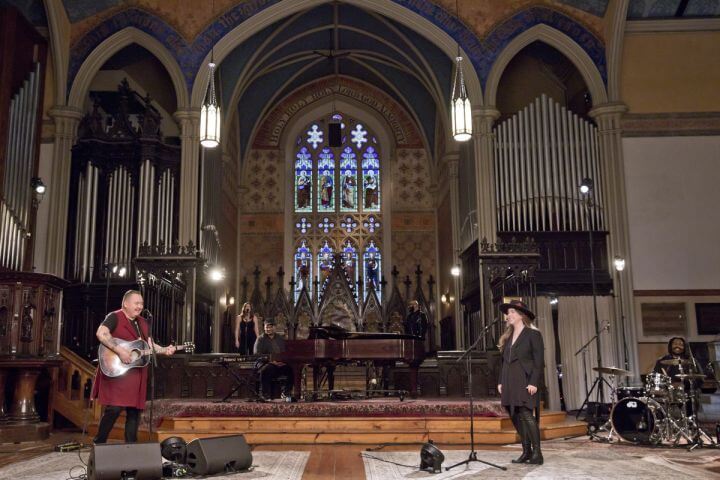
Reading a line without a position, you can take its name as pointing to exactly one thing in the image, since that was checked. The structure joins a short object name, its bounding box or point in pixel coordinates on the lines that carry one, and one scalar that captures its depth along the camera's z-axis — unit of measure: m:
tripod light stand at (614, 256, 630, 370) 13.59
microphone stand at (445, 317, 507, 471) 6.33
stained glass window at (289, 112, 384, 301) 22.61
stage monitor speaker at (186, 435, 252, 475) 5.78
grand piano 10.05
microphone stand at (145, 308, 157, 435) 6.22
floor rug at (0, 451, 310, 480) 5.95
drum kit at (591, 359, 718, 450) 8.24
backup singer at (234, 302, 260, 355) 12.91
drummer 8.76
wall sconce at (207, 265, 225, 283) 16.20
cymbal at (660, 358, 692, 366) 8.70
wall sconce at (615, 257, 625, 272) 13.96
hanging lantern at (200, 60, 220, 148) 9.91
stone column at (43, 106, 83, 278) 14.45
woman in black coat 6.67
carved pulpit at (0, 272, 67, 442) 9.15
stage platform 8.58
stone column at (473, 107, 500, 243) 14.92
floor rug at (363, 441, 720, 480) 6.03
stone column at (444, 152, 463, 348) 18.30
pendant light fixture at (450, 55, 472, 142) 9.77
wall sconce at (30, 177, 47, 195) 12.16
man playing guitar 6.10
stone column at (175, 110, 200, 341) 15.04
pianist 10.79
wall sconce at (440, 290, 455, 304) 20.00
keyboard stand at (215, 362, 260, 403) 9.67
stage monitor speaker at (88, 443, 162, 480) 5.10
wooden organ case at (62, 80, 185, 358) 14.47
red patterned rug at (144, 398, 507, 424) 9.07
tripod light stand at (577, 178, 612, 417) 10.67
